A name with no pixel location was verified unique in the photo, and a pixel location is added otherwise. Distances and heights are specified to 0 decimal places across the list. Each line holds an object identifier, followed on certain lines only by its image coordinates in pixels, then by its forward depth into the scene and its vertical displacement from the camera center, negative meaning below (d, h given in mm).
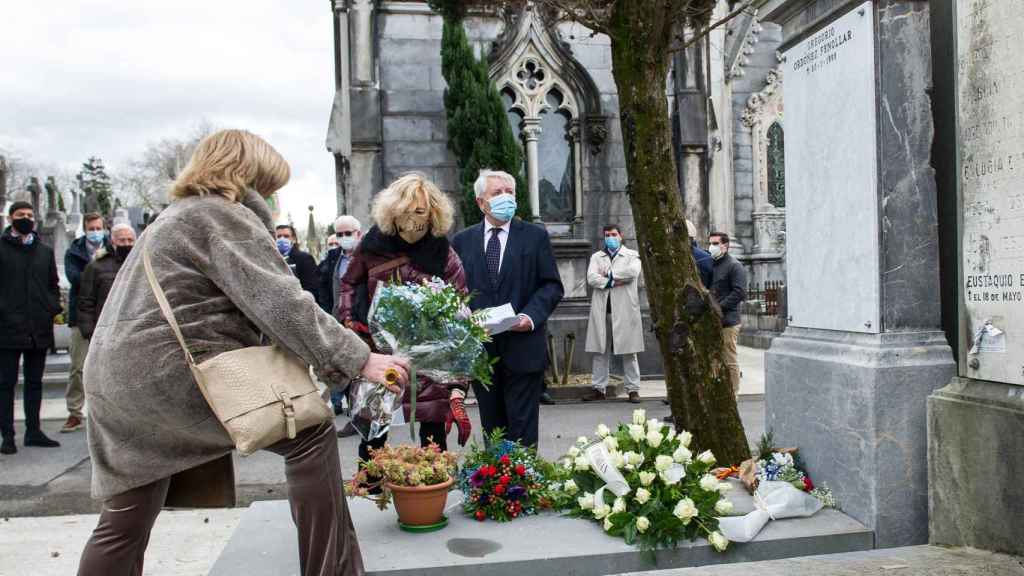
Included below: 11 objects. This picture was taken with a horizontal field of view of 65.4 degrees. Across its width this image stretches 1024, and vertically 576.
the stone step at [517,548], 3285 -1164
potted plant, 3627 -926
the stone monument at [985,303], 3137 -158
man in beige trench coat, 9531 -442
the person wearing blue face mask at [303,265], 8859 +209
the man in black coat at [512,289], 4695 -71
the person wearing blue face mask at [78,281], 8227 +100
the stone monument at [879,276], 3537 -37
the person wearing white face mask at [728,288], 8406 -170
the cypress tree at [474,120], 10391 +2085
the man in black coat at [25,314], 7301 -211
